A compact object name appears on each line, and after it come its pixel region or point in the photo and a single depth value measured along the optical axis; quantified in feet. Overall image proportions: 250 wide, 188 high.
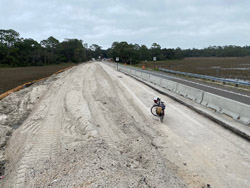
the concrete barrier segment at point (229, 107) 25.68
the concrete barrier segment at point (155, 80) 62.49
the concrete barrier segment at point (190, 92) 37.61
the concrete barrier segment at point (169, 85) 50.75
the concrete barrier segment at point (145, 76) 75.35
